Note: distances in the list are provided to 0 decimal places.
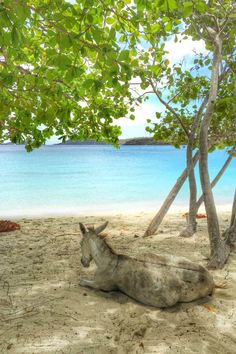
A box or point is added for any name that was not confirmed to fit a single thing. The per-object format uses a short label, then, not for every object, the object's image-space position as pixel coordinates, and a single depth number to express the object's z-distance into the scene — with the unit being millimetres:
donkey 4832
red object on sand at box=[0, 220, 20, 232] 10698
